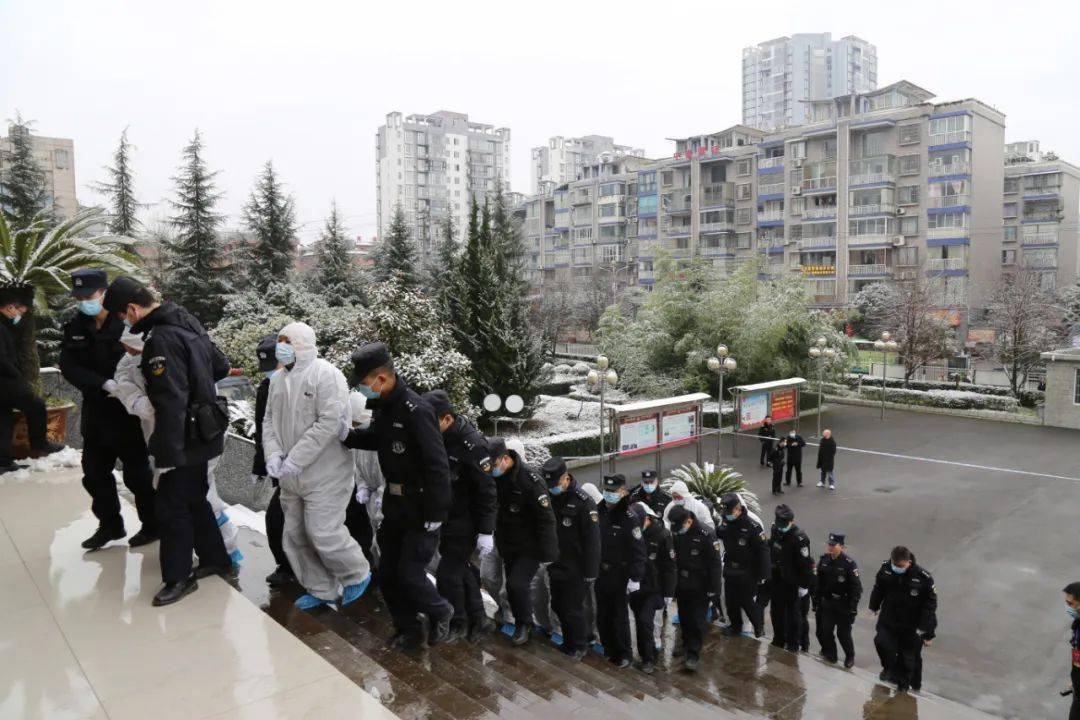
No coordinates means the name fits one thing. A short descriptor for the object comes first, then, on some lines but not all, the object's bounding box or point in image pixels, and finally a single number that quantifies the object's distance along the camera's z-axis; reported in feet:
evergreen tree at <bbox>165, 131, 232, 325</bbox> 101.09
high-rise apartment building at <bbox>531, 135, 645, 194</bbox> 370.53
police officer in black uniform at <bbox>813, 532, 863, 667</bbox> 27.22
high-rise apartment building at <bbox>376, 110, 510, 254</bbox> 344.28
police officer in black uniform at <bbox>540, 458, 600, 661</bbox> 20.71
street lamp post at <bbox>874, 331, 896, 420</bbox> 91.76
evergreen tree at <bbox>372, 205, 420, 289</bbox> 119.34
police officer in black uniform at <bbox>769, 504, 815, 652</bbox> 28.14
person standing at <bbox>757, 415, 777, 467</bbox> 67.26
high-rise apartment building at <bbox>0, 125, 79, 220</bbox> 176.45
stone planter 29.07
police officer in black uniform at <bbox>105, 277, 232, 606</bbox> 15.84
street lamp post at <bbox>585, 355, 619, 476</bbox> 59.98
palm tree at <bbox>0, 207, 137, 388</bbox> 31.91
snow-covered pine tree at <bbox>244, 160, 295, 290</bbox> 105.40
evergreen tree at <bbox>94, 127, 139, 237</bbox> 107.86
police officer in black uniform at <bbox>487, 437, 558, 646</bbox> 19.63
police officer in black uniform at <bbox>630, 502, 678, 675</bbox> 22.58
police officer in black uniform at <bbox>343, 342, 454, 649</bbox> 15.76
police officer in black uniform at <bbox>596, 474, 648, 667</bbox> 22.16
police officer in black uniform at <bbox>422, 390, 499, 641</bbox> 17.51
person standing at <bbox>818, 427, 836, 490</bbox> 58.08
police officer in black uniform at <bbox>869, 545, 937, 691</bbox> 25.18
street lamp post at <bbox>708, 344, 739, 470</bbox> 71.10
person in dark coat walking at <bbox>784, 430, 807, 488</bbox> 59.57
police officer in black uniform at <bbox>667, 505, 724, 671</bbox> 24.06
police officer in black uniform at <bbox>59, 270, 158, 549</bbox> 18.83
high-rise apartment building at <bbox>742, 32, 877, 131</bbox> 474.08
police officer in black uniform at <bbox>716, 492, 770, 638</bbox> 27.25
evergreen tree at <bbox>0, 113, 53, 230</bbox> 89.86
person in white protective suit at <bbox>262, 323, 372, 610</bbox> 16.12
